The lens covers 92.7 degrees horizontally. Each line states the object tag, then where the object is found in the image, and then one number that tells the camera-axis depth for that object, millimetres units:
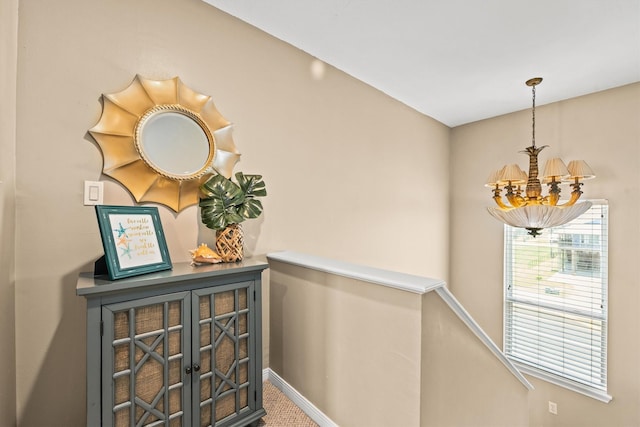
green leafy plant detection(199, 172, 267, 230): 1559
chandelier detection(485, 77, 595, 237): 2152
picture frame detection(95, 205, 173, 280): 1172
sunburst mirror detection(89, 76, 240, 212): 1495
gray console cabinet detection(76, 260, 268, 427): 1090
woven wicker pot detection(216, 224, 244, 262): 1594
